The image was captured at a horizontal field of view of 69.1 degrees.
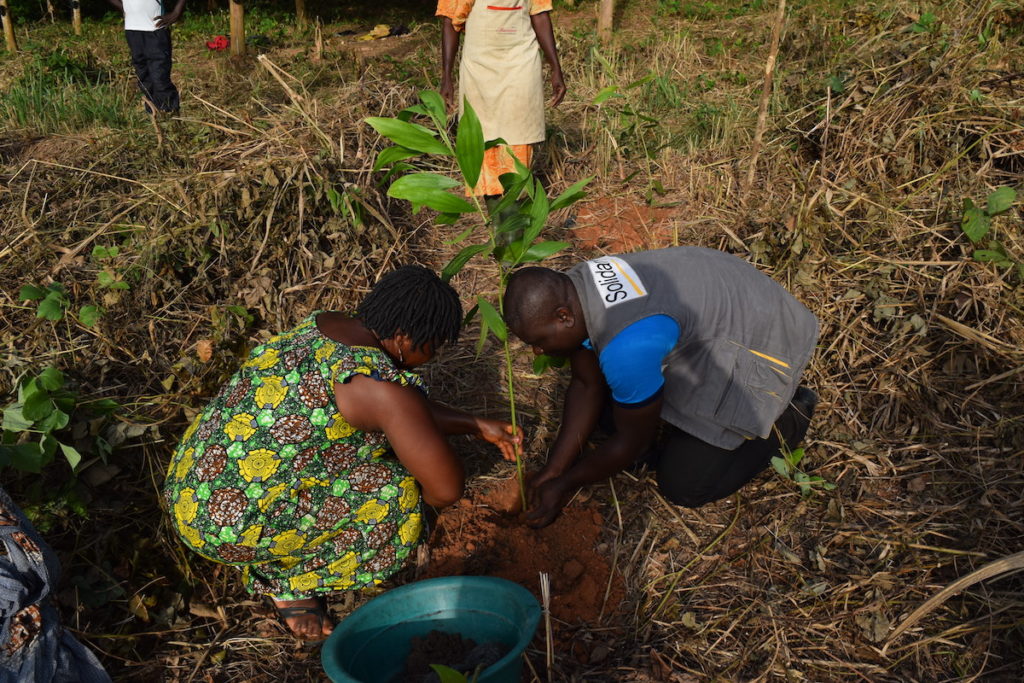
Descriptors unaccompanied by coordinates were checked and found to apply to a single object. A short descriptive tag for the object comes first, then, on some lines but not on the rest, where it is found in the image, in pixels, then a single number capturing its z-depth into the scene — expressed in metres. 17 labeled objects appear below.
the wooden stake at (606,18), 6.35
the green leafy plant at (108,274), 2.64
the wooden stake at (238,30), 6.62
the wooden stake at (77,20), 8.06
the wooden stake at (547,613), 1.65
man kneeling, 1.88
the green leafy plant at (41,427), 1.95
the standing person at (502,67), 3.12
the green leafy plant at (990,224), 2.61
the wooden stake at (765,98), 3.10
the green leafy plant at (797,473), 2.30
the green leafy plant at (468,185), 1.63
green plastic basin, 1.80
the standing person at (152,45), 4.74
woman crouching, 1.83
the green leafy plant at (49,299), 2.47
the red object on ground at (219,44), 6.94
